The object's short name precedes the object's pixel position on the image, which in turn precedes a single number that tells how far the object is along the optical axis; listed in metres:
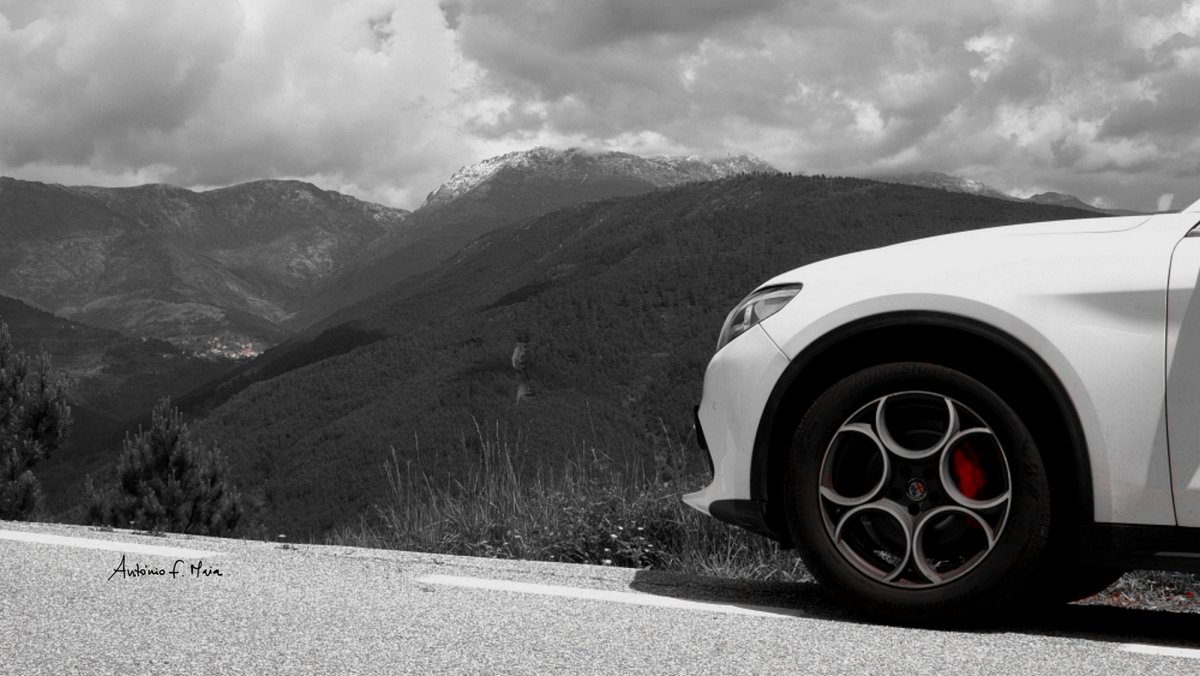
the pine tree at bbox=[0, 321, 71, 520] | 14.70
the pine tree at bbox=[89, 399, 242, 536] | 28.39
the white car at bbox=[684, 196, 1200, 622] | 3.05
